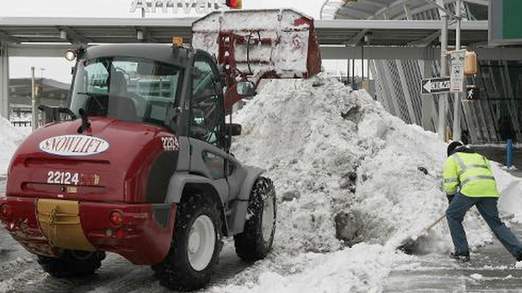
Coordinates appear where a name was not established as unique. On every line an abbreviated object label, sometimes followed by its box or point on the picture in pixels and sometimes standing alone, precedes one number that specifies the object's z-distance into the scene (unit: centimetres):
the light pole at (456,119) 2036
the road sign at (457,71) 1731
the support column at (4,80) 3329
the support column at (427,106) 3459
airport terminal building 3522
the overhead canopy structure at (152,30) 3052
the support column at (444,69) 2328
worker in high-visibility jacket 783
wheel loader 621
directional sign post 1819
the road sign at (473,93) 2070
